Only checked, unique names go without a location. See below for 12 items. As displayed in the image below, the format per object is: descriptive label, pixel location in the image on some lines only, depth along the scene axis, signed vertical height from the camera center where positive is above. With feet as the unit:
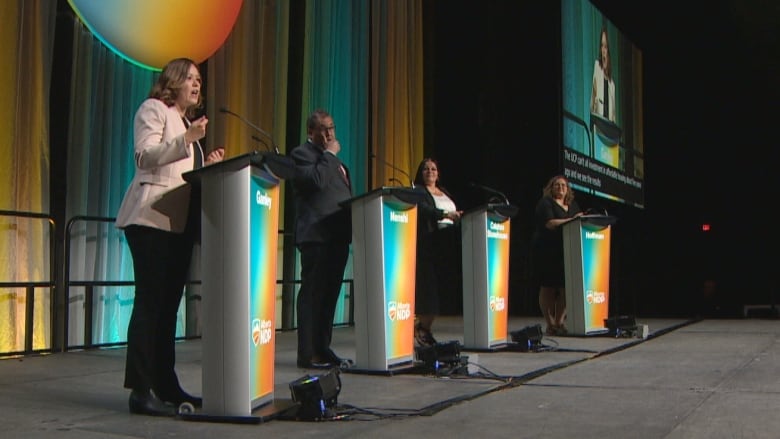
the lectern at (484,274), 17.48 +0.06
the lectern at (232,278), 8.93 -0.01
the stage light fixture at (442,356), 13.53 -1.29
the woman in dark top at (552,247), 21.97 +0.79
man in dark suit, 14.52 +0.74
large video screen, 30.32 +6.78
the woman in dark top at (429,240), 17.20 +0.78
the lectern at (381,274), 13.55 +0.05
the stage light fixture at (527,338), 17.58 -1.30
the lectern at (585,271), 20.97 +0.15
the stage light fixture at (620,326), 21.22 -1.27
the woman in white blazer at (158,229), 9.34 +0.55
